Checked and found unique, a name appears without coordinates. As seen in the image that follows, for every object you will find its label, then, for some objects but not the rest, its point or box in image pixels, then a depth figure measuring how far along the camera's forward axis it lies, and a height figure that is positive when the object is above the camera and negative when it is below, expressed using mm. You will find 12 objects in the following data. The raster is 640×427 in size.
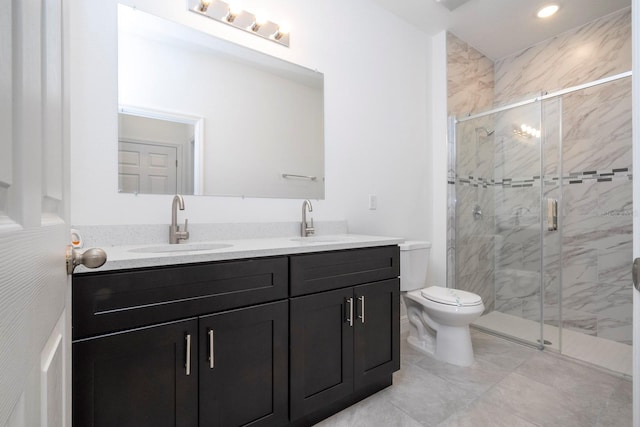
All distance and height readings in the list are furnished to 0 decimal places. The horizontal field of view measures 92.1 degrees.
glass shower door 2523 -34
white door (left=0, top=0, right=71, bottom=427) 263 -3
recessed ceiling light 2412 +1610
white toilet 1962 -656
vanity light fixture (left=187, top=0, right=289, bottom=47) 1636 +1093
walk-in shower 2381 -47
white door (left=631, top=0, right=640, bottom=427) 689 +35
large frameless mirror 1481 +529
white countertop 999 -157
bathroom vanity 953 -472
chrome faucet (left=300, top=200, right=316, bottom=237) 1918 -76
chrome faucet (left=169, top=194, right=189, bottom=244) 1480 -78
